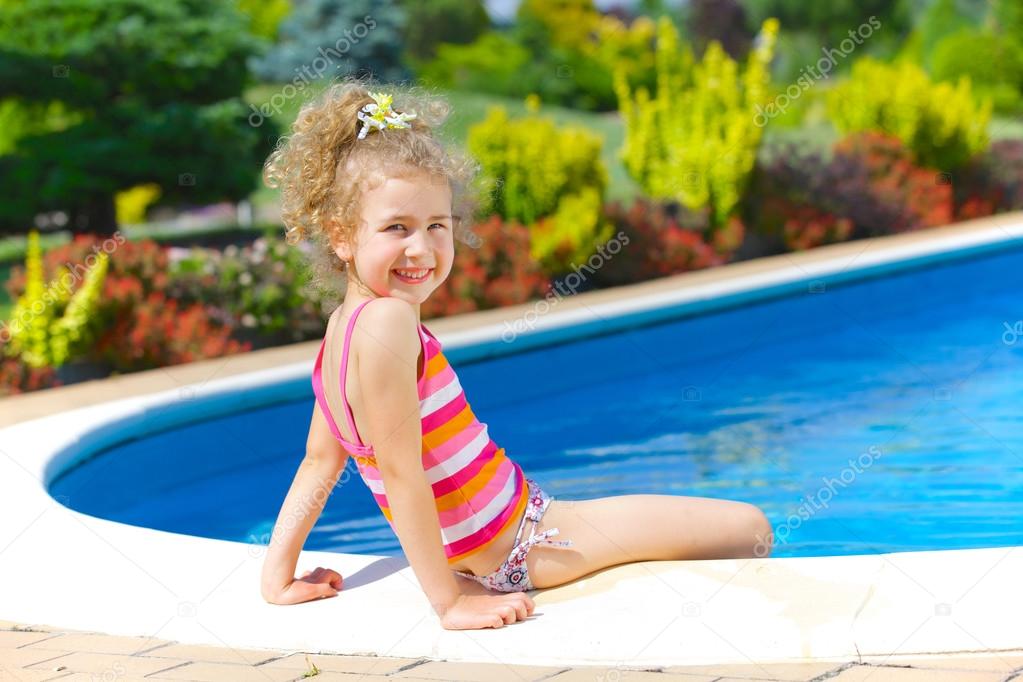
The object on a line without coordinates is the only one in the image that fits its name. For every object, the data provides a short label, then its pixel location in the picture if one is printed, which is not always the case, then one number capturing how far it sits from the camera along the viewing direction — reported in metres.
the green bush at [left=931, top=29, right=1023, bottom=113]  21.58
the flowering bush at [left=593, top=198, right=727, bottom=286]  10.64
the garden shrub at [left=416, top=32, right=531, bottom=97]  23.45
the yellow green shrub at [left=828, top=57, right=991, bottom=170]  13.95
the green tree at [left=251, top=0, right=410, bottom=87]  17.38
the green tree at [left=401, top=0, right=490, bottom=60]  24.80
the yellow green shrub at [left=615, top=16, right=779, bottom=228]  11.40
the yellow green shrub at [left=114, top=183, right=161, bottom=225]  16.38
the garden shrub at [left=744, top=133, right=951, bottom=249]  12.02
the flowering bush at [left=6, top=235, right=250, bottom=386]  7.55
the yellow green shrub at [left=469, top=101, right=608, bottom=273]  10.48
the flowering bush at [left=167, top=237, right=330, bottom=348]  8.39
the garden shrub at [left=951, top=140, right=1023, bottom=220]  14.41
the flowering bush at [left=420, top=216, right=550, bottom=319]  9.14
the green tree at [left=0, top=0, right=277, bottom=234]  13.66
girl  2.68
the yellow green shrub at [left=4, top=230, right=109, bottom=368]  7.26
